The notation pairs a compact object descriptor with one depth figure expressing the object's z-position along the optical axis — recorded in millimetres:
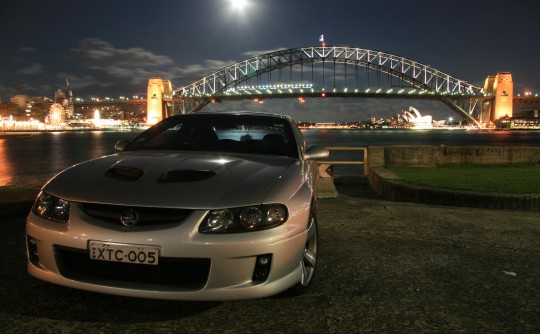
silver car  2428
